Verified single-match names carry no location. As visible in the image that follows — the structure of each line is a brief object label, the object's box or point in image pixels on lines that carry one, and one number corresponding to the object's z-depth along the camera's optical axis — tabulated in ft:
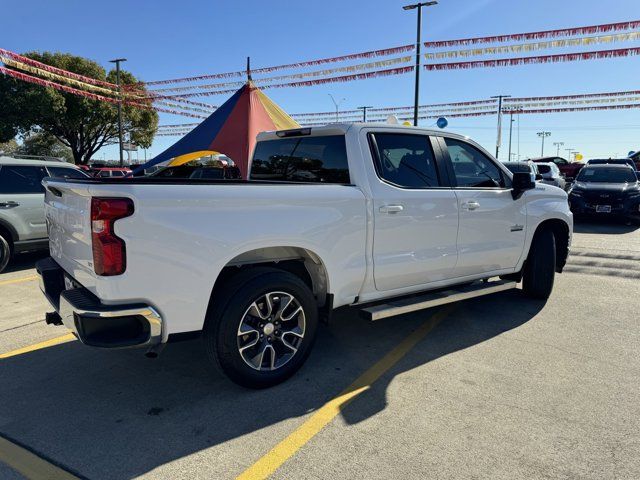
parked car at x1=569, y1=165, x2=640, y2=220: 39.86
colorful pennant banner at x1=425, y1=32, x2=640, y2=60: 44.06
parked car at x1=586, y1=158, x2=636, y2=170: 57.68
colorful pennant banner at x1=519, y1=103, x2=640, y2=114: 81.09
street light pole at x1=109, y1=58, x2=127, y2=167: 90.23
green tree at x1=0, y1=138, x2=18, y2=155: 182.20
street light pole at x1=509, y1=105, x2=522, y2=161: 90.90
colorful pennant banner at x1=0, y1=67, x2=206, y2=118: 45.82
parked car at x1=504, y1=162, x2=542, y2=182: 48.93
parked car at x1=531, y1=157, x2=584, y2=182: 95.11
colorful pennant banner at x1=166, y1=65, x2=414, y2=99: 56.29
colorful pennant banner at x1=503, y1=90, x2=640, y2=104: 75.38
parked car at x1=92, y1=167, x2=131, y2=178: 72.35
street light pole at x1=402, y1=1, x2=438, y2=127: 54.24
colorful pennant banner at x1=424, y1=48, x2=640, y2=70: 47.34
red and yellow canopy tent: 37.99
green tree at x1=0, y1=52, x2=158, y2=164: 108.58
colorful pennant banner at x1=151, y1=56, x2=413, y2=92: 54.29
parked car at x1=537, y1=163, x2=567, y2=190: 54.31
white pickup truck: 8.82
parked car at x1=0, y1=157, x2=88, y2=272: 22.85
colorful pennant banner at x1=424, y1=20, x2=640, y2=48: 43.09
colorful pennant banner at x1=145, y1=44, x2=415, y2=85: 52.80
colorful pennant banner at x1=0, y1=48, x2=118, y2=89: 41.54
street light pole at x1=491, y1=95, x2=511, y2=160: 118.83
